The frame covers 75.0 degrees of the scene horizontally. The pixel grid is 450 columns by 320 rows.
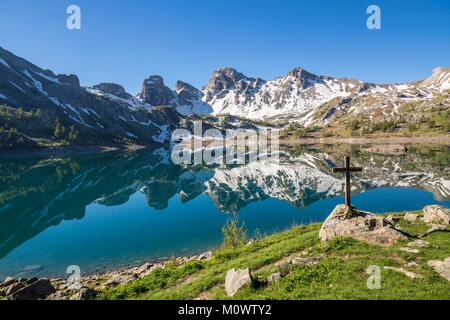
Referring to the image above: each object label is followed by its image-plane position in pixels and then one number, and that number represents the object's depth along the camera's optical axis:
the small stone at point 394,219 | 24.62
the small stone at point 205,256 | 28.47
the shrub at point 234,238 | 29.48
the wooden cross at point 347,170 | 24.00
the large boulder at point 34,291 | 18.41
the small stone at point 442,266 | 14.94
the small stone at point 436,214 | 23.06
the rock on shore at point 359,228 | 19.89
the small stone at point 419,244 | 18.62
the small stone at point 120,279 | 22.33
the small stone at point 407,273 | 14.96
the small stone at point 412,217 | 25.03
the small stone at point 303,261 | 17.88
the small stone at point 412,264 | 16.16
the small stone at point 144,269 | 25.92
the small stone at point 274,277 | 16.36
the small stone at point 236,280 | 15.54
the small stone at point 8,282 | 23.73
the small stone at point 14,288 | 19.50
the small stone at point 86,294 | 17.03
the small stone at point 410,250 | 17.80
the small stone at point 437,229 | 21.11
